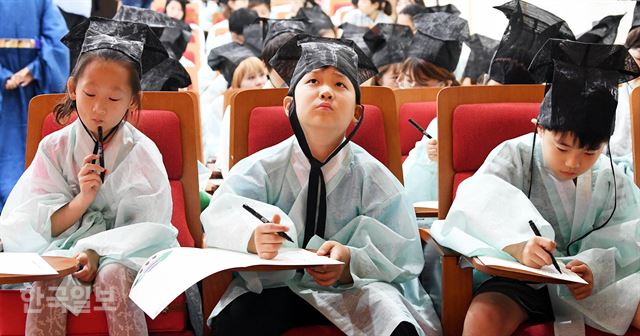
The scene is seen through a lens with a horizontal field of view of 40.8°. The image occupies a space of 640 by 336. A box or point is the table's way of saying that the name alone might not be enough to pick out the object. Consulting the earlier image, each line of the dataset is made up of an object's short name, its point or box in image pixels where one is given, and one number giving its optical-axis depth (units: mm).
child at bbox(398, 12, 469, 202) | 4922
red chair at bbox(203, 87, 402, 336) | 2545
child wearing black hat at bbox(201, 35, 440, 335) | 2090
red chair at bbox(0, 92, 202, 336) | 2516
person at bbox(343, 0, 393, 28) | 6719
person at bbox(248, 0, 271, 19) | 6551
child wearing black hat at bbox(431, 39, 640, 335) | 2107
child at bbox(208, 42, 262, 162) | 5320
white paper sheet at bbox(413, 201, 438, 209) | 2917
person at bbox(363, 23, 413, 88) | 5369
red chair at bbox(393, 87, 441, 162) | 3674
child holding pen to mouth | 2184
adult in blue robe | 5074
